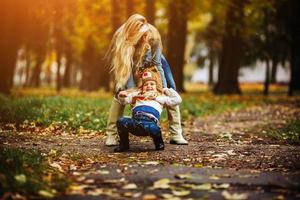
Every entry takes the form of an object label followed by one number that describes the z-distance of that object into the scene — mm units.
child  11756
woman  12245
